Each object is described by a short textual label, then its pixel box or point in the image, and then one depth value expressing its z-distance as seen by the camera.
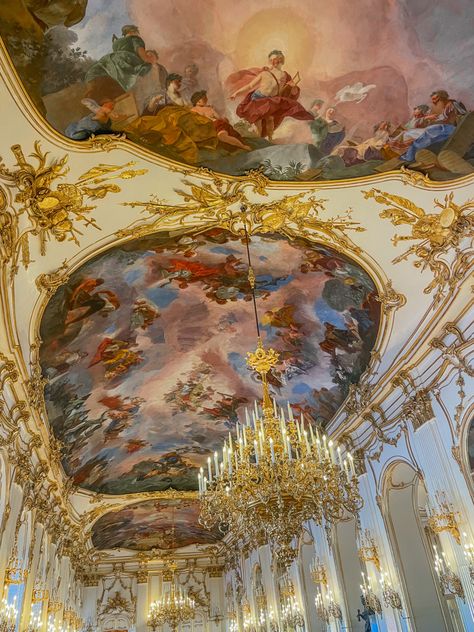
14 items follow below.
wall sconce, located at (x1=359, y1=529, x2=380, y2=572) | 11.77
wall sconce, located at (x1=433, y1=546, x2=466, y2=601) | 9.03
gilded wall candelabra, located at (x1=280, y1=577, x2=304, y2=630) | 16.98
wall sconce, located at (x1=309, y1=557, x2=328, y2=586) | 14.46
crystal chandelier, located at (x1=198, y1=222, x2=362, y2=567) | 7.23
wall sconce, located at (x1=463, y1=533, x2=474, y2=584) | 8.73
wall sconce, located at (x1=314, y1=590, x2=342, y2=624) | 13.70
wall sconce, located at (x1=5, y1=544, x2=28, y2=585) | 10.37
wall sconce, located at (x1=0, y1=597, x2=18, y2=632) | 10.45
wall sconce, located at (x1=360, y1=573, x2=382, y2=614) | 11.59
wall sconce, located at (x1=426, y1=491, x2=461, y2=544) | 9.20
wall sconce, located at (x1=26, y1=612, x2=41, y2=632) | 13.57
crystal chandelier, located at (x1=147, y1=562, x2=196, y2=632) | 23.27
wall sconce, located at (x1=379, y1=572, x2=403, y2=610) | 10.88
